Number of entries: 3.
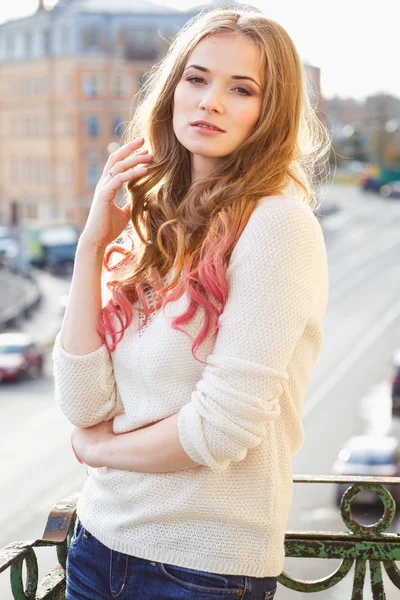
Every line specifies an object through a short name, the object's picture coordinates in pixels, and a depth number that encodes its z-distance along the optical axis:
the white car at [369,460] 9.90
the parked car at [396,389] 14.36
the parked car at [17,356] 14.93
